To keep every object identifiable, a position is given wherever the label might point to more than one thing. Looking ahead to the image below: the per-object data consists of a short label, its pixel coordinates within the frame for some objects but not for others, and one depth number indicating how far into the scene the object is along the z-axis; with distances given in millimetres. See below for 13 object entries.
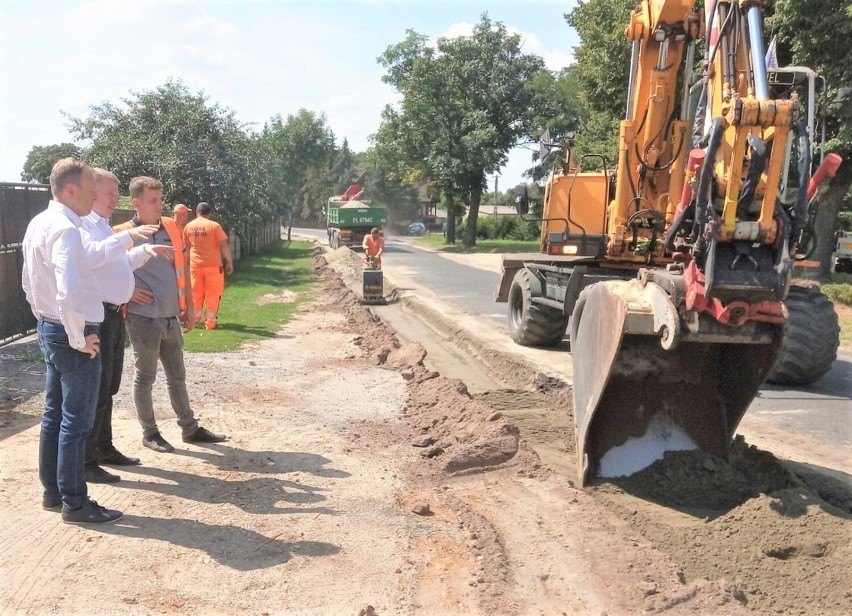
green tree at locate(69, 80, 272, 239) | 21219
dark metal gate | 9617
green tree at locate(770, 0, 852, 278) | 15891
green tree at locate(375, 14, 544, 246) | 37562
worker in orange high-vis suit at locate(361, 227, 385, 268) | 17328
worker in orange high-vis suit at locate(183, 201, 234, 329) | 11875
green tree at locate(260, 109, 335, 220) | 72500
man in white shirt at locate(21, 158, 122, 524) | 4309
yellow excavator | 4859
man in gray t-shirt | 5684
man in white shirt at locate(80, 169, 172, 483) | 4484
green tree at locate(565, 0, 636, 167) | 23797
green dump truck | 38812
